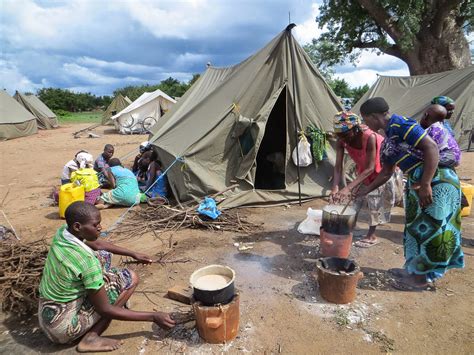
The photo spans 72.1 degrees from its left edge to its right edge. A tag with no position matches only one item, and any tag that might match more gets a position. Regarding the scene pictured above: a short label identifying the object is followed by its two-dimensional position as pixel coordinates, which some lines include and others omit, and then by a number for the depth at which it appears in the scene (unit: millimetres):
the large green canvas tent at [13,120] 15883
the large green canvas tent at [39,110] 19500
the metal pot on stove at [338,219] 2962
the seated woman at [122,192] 5250
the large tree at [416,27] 11438
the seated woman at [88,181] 4910
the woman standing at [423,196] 2406
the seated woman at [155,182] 5535
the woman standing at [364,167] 3232
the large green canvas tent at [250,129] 5051
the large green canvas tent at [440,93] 8969
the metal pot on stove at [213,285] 2105
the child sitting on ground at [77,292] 2006
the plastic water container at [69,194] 4691
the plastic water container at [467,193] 4396
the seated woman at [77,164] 5375
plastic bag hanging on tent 5253
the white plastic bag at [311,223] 4108
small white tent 17984
